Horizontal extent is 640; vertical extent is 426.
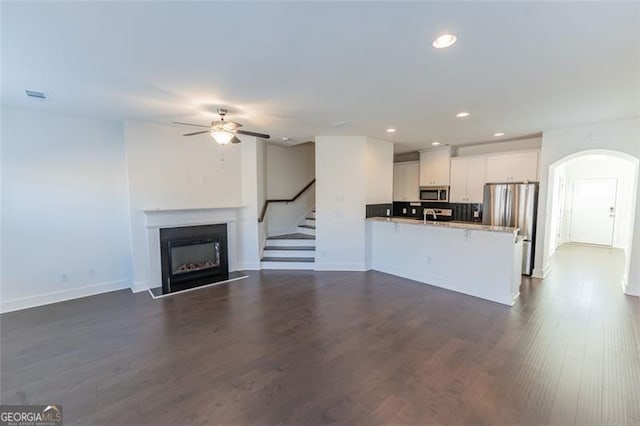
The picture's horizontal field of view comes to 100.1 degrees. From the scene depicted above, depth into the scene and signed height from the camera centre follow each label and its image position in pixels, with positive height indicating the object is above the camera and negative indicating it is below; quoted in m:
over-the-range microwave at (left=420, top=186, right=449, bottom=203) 6.65 +0.12
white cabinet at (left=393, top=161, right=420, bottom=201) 7.25 +0.46
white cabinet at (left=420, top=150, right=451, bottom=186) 6.60 +0.78
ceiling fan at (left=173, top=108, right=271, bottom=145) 3.35 +0.83
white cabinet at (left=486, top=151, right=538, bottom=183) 5.28 +0.66
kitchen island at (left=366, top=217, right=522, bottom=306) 3.90 -0.96
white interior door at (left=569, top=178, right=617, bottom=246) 7.69 -0.35
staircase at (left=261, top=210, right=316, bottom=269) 5.70 -1.22
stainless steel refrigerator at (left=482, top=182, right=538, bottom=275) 5.07 -0.22
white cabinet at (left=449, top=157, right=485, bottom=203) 6.05 +0.44
